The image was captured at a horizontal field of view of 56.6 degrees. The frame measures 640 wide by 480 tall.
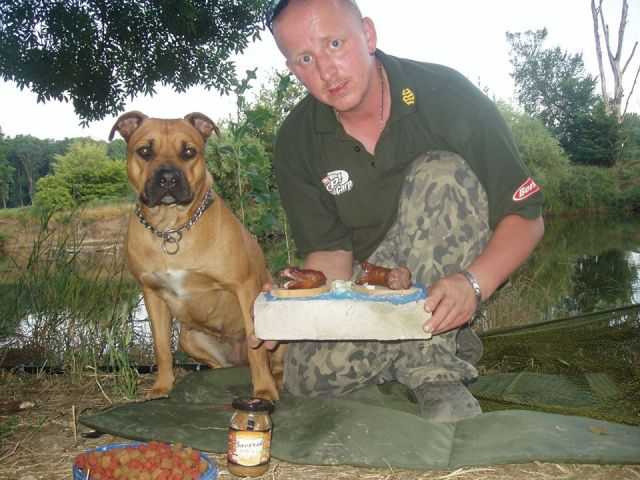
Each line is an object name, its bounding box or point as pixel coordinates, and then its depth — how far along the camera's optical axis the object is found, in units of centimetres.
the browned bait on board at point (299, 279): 230
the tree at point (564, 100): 2581
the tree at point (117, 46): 645
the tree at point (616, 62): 2912
